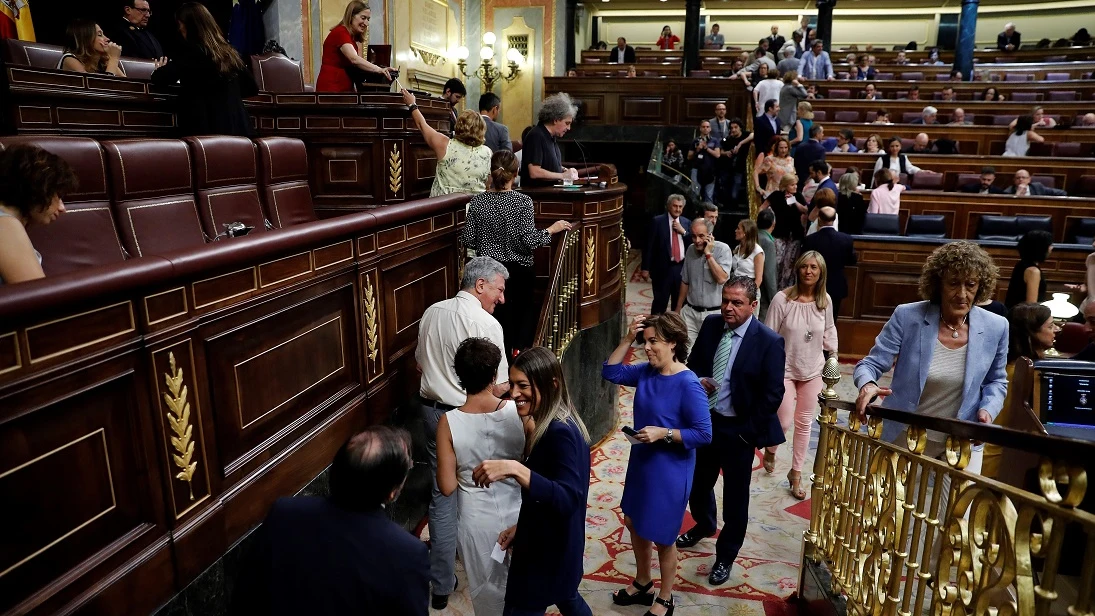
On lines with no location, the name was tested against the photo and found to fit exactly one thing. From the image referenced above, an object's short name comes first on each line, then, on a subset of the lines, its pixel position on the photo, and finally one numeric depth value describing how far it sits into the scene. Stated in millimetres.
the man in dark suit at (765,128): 9164
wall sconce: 14039
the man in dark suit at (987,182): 8227
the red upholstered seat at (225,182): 3492
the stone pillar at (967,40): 14367
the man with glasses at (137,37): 5750
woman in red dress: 4531
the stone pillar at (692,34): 15156
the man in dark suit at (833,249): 5910
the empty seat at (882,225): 7160
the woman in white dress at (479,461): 2424
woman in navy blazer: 2143
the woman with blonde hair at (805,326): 4086
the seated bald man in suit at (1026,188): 8148
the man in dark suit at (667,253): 5965
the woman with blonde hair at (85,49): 4266
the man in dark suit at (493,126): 5477
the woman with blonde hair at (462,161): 4340
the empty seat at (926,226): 7218
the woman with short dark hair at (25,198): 1860
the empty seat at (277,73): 5887
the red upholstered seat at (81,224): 2712
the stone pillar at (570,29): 15680
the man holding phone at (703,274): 5156
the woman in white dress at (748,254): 5383
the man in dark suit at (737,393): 3305
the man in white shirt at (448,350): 3029
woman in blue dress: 2900
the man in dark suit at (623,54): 15773
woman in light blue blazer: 2643
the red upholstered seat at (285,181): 3965
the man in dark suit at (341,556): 1465
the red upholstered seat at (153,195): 3061
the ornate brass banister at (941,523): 1360
